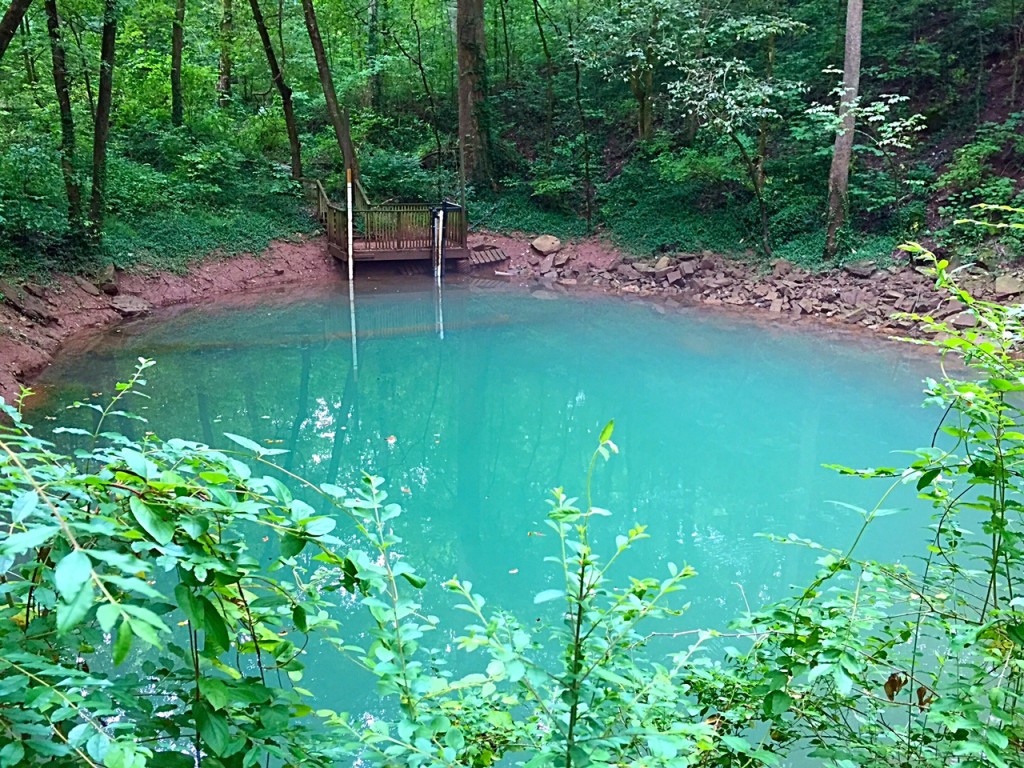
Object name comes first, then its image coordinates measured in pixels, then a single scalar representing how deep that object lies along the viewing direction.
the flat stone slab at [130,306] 11.47
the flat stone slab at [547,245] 15.78
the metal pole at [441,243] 14.59
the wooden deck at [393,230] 14.31
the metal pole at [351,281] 12.20
